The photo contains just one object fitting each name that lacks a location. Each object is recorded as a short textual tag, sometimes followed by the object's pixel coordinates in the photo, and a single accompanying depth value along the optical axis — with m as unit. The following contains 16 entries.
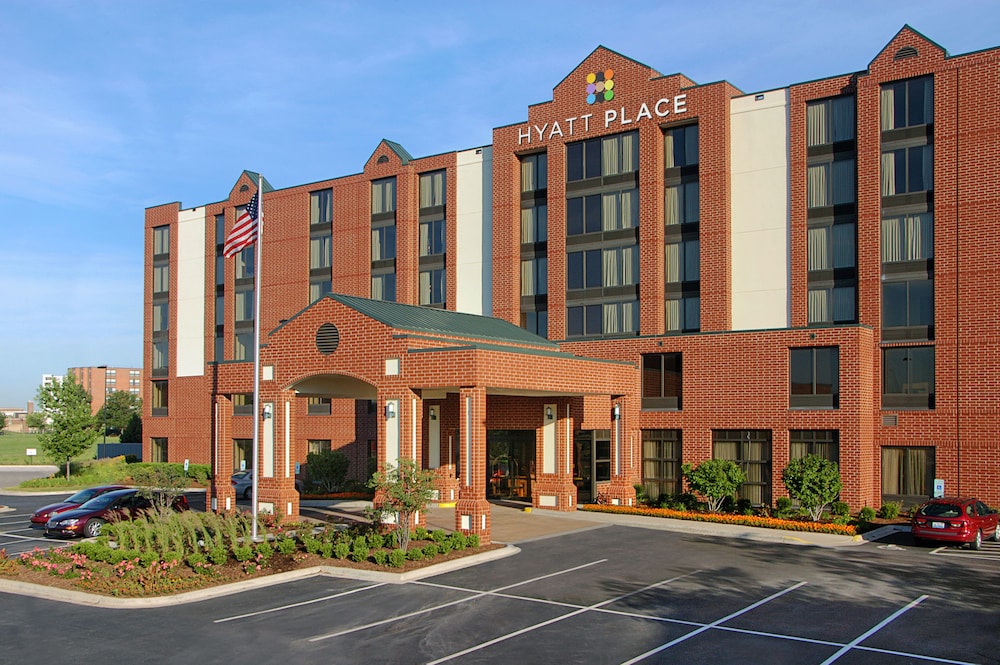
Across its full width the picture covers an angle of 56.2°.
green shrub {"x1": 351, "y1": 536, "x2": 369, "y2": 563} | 23.98
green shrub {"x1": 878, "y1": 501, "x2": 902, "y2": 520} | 33.84
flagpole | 27.70
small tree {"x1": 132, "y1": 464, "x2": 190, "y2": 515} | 30.68
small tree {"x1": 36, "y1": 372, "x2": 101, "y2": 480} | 55.78
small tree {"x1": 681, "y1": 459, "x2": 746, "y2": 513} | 34.59
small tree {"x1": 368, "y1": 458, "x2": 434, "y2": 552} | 25.28
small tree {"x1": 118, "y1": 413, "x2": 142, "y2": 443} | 79.31
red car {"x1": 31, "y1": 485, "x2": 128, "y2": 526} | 31.20
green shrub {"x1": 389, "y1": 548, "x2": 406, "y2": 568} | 23.06
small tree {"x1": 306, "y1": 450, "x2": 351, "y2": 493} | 46.44
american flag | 29.01
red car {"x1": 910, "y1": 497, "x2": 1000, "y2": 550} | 27.03
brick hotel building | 32.34
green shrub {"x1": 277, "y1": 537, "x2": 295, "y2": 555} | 24.50
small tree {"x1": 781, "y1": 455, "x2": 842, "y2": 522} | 32.66
